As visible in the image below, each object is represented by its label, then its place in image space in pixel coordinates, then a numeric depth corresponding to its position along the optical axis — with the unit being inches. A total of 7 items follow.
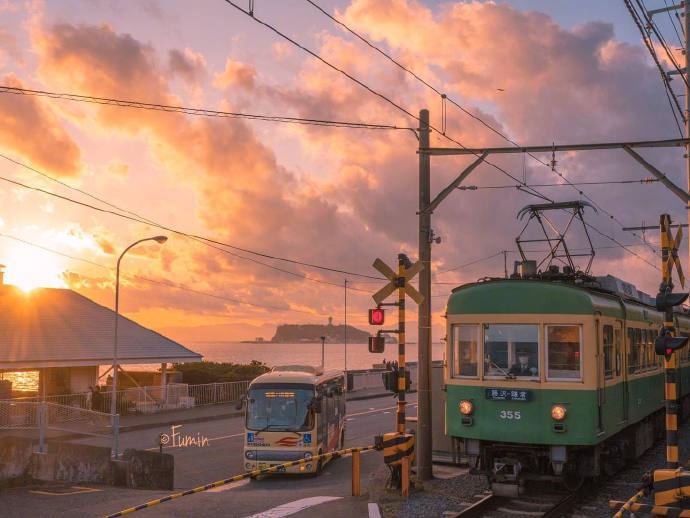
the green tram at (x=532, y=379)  520.4
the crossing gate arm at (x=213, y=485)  452.4
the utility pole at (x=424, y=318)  628.4
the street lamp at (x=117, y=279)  1266.0
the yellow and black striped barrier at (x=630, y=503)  406.6
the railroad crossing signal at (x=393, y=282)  577.9
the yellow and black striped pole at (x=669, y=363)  455.2
